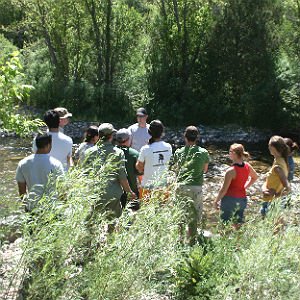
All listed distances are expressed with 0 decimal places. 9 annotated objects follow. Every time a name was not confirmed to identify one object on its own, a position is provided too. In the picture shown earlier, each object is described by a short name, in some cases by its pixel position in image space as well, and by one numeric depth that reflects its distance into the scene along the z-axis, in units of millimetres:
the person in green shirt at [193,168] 5660
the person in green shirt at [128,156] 6062
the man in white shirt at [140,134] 7504
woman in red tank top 5926
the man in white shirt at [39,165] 4723
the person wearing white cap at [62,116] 6441
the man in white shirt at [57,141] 5734
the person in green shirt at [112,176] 5512
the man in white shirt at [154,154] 5957
